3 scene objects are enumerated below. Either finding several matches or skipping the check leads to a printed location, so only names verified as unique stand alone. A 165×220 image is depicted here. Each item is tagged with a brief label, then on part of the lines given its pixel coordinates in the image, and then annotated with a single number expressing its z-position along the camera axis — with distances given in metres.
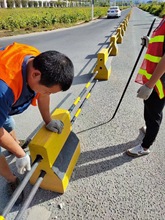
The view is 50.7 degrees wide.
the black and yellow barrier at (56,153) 1.64
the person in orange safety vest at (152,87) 1.68
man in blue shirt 1.21
